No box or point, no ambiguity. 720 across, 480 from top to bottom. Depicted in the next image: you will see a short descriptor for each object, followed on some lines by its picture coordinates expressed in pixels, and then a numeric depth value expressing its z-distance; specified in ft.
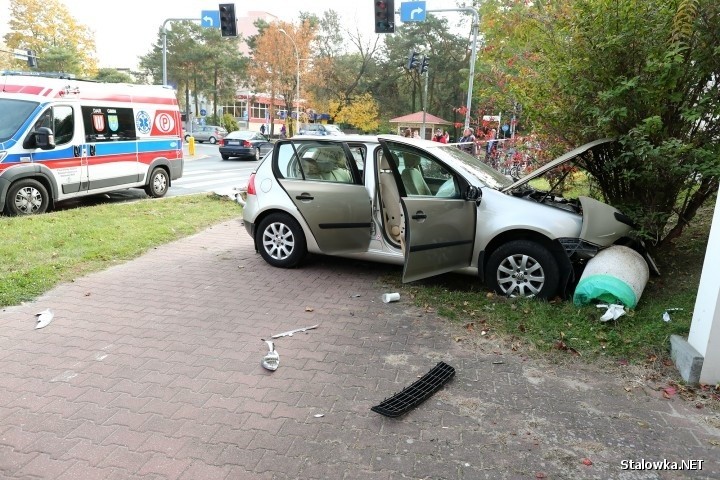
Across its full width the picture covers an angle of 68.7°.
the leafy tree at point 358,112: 173.30
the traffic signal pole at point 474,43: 52.90
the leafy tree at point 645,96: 16.07
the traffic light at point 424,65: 67.00
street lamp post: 145.85
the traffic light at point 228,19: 64.34
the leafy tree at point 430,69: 174.40
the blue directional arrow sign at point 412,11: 54.13
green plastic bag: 15.28
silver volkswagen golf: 17.04
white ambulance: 30.58
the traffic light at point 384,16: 54.70
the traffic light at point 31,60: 95.28
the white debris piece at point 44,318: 15.38
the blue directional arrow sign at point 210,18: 64.08
